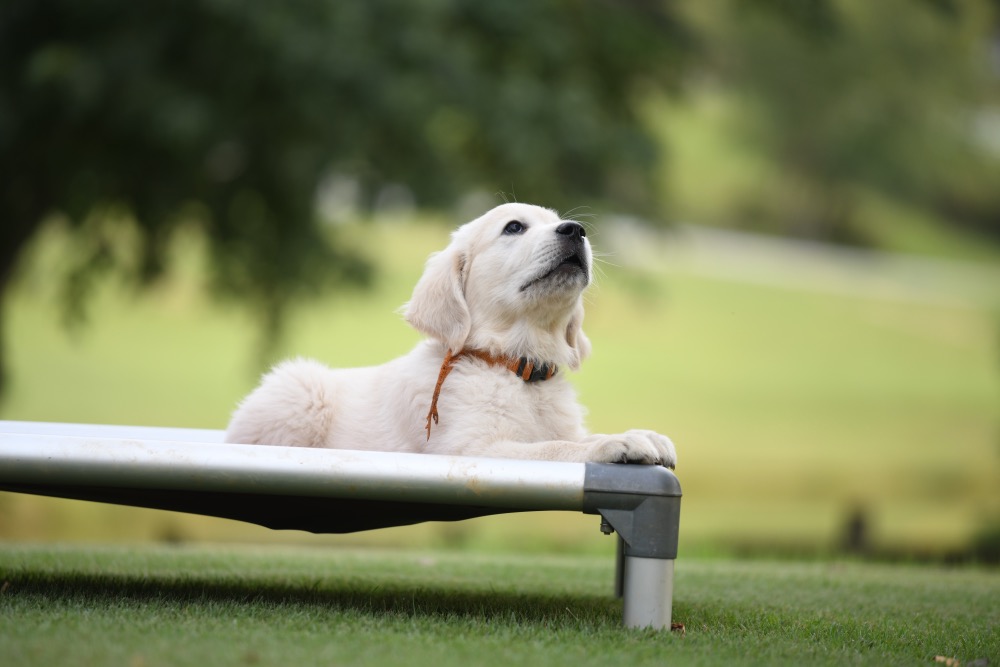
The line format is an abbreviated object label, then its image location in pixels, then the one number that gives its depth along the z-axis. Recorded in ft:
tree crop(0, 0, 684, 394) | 28.89
